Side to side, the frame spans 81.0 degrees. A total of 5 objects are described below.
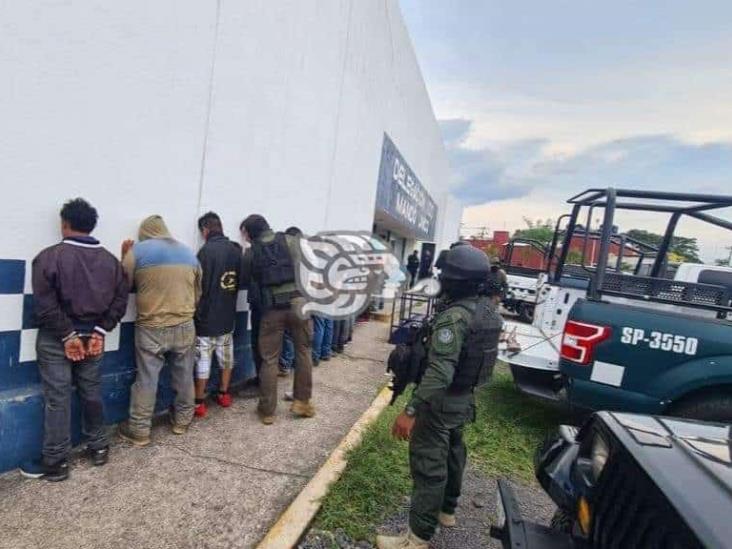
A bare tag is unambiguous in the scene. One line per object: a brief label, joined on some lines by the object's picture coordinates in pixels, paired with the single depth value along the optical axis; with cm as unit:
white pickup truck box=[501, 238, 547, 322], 1013
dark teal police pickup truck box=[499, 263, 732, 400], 415
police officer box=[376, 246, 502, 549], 216
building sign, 930
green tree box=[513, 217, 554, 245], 3077
